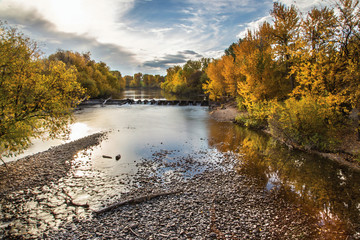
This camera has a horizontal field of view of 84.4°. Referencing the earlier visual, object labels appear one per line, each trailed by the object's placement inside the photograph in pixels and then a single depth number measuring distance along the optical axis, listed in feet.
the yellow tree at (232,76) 151.84
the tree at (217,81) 187.01
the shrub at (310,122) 61.21
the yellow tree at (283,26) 85.56
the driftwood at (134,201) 34.88
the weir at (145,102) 211.20
